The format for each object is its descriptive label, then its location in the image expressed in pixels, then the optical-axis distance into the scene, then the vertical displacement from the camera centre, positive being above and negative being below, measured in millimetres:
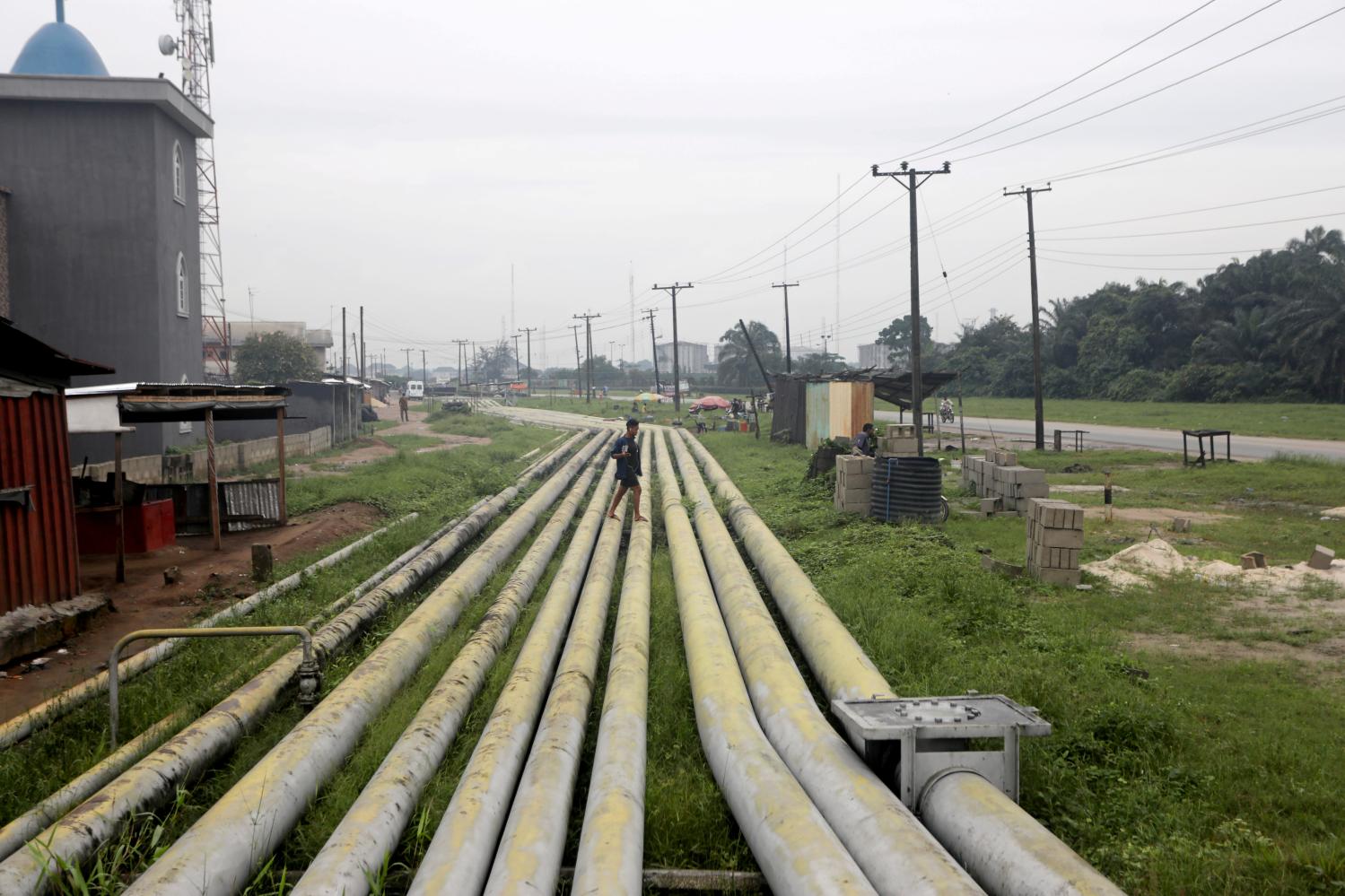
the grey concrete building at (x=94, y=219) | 23312 +5135
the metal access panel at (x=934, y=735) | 4676 -1644
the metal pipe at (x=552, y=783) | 4039 -1881
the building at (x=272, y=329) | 62156 +7106
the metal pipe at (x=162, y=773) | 4207 -1861
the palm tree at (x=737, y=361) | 91250 +4338
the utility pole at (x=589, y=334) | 71688 +5847
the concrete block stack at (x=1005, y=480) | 14844 -1342
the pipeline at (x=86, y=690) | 6297 -1909
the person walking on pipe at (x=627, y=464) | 13492 -768
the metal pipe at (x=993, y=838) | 3709 -1845
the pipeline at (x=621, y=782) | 4008 -1884
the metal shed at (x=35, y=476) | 8912 -459
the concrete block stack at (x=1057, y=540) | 9891 -1504
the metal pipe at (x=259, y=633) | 6031 -1558
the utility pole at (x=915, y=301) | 20312 +2116
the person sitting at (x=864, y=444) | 15852 -697
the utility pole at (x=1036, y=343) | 25781 +1458
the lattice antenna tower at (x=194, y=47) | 34062 +13495
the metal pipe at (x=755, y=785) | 3934 -1871
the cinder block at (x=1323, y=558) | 10250 -1825
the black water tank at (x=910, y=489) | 13773 -1270
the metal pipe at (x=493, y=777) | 4074 -1864
